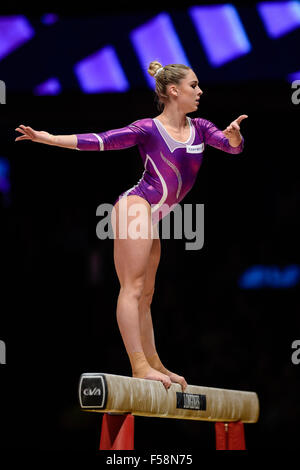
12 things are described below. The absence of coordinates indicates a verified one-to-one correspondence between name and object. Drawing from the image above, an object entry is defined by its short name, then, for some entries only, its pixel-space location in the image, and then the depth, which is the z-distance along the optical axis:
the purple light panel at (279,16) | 12.81
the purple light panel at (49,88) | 13.52
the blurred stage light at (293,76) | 12.84
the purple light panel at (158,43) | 13.13
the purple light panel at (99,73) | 13.39
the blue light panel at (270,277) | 15.85
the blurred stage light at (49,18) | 13.56
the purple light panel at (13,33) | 13.64
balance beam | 6.75
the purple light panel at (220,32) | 13.02
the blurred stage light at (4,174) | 17.02
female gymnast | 7.58
